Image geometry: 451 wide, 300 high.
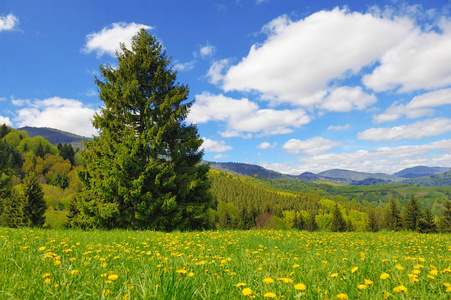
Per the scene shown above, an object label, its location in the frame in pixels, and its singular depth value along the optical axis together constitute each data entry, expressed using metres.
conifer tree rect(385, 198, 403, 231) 47.34
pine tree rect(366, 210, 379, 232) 55.99
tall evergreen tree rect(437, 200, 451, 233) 40.62
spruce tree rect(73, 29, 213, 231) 14.08
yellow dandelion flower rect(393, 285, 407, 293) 1.80
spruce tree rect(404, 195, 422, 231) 41.86
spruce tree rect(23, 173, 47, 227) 37.22
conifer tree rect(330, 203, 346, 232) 61.42
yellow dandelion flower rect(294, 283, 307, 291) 1.87
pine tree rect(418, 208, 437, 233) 40.96
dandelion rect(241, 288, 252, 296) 1.78
